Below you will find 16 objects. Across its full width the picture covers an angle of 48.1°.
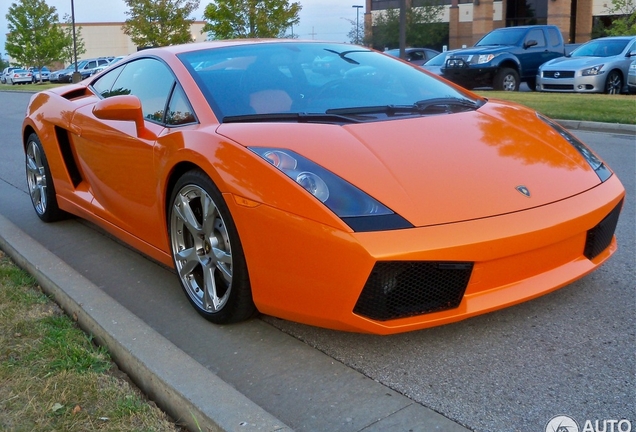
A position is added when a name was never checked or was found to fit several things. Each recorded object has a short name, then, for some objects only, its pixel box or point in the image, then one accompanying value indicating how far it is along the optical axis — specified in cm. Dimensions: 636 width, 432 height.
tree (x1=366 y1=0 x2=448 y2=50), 4153
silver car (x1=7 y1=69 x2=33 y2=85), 5306
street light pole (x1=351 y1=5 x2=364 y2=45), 4464
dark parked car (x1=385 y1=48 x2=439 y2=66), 2733
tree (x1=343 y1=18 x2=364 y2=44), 4478
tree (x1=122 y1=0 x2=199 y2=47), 3525
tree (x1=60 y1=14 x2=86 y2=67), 5681
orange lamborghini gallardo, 269
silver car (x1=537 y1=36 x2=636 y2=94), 1483
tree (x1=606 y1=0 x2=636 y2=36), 3072
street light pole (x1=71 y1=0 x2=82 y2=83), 3472
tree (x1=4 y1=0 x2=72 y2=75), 5162
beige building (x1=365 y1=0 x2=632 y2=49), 4209
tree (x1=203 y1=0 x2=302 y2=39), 2739
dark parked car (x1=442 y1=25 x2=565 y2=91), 1650
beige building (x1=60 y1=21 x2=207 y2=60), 8550
